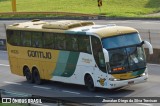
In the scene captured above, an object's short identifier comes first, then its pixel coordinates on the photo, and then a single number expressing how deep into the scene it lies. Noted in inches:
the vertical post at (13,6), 2780.5
